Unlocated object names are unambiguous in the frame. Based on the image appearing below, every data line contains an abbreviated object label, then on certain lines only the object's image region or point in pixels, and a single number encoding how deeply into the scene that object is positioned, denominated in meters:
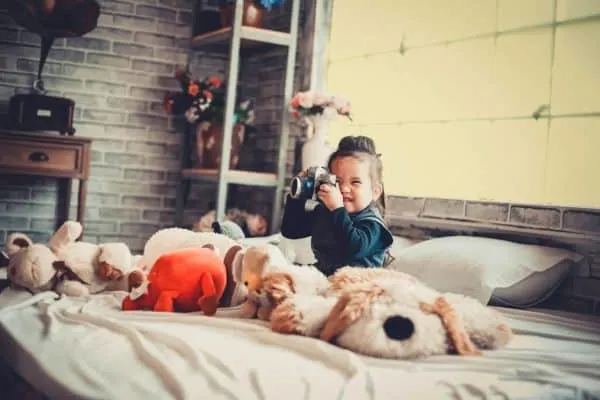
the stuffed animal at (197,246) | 1.75
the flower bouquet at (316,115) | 3.00
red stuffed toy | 1.63
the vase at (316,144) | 3.04
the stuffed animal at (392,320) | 1.29
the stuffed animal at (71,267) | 1.79
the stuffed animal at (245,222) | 3.17
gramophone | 3.04
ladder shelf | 3.13
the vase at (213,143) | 3.32
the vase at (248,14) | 3.23
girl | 1.90
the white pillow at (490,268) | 1.99
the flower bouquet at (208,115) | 3.33
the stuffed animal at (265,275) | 1.55
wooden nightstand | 2.90
